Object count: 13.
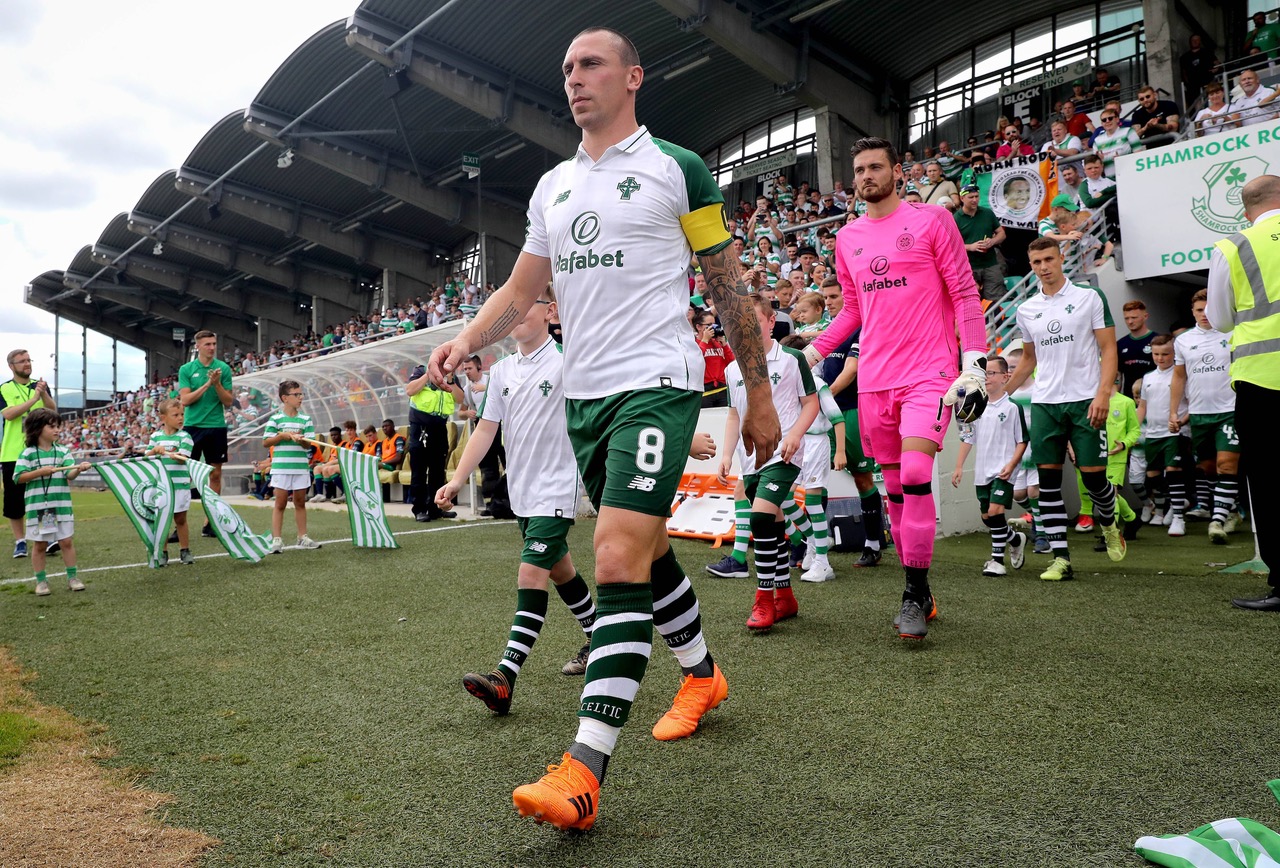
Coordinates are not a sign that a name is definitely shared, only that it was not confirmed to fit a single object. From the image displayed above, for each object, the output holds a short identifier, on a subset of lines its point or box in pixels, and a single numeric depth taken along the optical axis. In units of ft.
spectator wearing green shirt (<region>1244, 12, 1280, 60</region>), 43.91
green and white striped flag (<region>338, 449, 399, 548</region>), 29.37
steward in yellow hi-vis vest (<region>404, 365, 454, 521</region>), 40.73
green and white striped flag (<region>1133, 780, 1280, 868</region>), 5.89
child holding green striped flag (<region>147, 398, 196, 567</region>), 26.89
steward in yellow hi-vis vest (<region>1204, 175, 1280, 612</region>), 14.58
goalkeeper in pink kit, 13.99
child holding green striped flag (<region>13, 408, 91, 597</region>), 22.33
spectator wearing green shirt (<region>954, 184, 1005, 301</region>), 35.37
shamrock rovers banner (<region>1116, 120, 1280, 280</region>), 30.42
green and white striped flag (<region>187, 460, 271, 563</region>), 26.11
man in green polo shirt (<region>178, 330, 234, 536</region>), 30.17
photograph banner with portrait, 36.41
